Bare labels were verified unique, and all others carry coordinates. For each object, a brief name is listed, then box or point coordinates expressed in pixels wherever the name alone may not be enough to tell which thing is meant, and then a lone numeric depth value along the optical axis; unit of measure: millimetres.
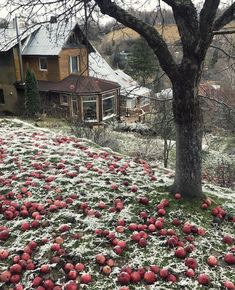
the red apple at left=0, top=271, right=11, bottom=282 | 2881
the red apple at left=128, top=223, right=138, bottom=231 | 3564
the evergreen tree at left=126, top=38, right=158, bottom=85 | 28802
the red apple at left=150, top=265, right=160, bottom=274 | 2961
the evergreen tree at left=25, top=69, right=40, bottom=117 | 18516
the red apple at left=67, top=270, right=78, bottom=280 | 2859
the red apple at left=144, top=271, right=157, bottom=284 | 2840
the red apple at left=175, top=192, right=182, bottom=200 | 4199
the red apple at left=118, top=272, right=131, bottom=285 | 2817
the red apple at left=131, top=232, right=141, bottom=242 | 3406
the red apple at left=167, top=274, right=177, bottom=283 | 2854
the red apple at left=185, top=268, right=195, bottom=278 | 2912
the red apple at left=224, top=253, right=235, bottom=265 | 3098
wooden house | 20250
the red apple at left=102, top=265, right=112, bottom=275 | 2951
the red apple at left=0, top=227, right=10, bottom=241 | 3486
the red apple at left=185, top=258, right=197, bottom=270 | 3014
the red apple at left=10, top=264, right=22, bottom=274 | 2947
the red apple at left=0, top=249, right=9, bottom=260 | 3176
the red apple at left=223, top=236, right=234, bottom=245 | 3443
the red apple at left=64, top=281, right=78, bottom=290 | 2719
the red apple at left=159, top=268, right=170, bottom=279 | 2895
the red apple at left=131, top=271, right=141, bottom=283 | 2844
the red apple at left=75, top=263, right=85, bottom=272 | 2965
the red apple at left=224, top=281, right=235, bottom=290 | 2748
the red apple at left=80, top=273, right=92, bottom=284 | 2830
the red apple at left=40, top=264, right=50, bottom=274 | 2922
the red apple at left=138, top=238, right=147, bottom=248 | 3336
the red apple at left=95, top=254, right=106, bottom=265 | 3066
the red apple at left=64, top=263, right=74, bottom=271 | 2953
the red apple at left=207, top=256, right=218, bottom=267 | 3072
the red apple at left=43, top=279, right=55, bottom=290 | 2738
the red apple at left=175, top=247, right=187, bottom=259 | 3162
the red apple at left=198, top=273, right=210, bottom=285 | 2824
